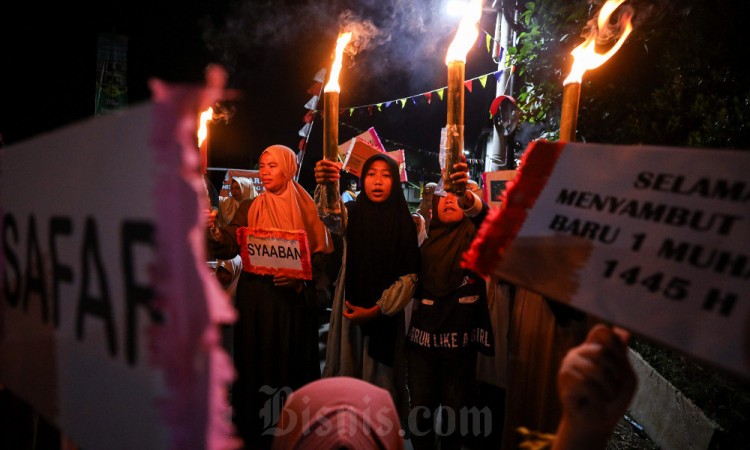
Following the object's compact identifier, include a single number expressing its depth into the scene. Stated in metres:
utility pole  7.35
